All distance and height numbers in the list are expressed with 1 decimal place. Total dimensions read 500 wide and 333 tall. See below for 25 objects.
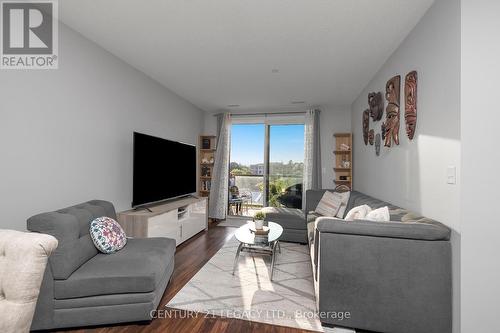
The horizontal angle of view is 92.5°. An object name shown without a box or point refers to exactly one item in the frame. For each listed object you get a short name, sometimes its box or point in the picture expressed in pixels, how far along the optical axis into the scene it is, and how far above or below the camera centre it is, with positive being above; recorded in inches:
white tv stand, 119.4 -30.9
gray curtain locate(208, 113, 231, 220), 222.5 -9.3
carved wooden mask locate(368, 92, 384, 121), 126.2 +34.6
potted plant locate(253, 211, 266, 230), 121.6 -26.9
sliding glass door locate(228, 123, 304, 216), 221.6 +0.8
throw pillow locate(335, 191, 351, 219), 152.3 -23.3
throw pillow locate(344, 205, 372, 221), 87.2 -16.5
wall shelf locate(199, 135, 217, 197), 226.1 +5.6
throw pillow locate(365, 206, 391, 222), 80.9 -16.0
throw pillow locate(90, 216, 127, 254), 85.8 -25.6
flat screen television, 127.2 -1.7
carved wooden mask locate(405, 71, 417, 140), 88.7 +25.2
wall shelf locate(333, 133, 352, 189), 197.5 +8.8
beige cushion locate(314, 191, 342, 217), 158.1 -24.7
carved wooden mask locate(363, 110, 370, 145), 151.6 +29.3
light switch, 65.9 -1.6
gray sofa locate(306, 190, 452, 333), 67.4 -30.9
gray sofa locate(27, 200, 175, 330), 70.0 -35.5
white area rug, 82.4 -50.5
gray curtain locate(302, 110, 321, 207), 206.4 +14.0
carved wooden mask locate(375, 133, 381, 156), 131.6 +13.7
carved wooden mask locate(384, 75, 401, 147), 104.7 +26.8
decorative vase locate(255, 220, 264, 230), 121.5 -28.8
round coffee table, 114.3 -34.8
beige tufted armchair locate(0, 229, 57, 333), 40.5 -19.2
